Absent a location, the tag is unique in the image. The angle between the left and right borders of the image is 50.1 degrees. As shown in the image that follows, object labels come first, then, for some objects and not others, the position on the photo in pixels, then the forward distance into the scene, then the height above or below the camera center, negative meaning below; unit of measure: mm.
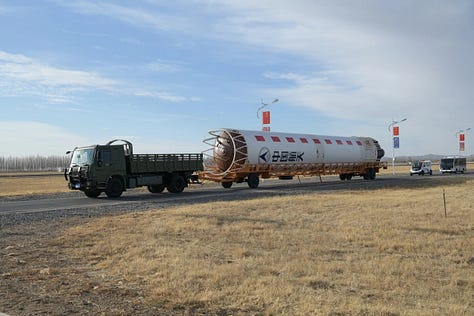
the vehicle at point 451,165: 64812 -256
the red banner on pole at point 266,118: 41028 +3849
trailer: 33688 +641
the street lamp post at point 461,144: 83650 +3134
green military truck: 26172 -193
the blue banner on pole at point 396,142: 60281 +2591
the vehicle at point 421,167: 59406 -441
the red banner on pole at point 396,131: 61031 +3931
